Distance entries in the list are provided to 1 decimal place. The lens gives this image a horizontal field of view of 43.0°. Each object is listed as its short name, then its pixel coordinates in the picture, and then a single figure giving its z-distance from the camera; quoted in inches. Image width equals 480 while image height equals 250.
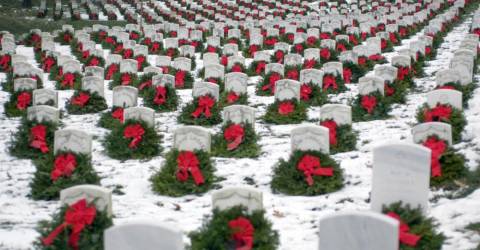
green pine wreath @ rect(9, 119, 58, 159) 370.6
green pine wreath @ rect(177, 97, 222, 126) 428.8
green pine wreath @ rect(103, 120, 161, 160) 366.6
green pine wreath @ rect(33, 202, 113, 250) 224.4
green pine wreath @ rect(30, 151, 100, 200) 303.1
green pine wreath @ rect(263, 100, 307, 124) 431.5
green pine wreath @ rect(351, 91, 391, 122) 422.6
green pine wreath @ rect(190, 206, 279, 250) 223.1
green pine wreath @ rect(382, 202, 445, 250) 220.4
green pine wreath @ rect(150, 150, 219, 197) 309.6
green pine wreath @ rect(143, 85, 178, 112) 474.3
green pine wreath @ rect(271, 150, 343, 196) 299.7
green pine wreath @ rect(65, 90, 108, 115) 468.4
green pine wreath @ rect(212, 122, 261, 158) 365.1
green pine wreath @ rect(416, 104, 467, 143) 341.7
